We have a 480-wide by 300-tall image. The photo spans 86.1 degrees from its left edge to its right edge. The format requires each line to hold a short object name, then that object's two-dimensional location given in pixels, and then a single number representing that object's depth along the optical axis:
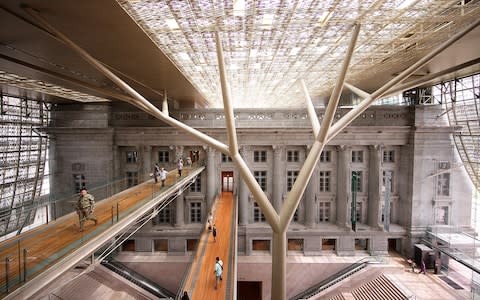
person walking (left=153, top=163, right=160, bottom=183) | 16.91
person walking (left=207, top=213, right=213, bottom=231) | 19.96
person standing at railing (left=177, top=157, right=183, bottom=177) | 20.33
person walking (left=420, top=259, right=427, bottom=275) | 23.40
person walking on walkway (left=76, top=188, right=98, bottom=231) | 8.98
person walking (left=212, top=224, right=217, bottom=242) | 18.34
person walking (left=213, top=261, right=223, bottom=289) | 12.80
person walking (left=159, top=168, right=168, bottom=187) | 16.25
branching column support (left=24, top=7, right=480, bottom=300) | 8.45
